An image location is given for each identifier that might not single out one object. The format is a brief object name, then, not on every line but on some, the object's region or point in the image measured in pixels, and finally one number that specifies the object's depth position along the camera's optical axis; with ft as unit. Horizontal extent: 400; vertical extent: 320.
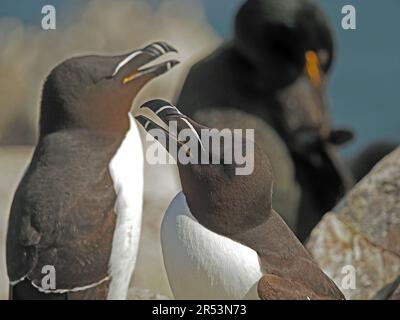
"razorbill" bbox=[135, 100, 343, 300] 13.47
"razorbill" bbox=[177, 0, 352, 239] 18.63
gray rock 16.98
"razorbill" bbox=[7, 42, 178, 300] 13.62
